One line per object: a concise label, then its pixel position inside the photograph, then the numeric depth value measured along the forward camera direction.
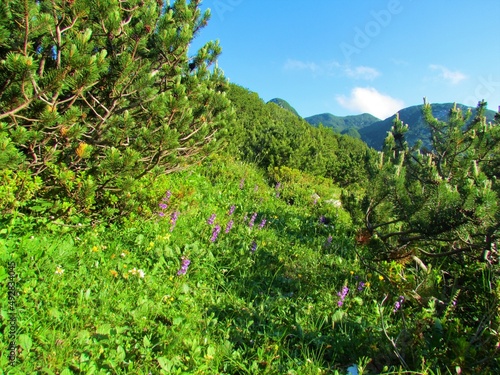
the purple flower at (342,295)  2.86
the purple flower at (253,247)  3.79
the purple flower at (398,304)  2.63
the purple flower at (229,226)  4.14
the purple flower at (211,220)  4.15
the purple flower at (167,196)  4.10
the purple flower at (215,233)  3.82
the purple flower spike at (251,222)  4.61
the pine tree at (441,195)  2.45
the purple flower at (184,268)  2.92
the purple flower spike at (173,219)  3.81
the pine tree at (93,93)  2.67
